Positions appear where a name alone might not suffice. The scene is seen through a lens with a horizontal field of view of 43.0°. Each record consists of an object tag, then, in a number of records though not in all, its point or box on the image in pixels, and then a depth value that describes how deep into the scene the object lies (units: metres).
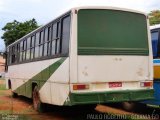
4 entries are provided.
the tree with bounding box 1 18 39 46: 30.58
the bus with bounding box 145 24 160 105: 6.47
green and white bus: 5.43
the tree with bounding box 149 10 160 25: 20.88
